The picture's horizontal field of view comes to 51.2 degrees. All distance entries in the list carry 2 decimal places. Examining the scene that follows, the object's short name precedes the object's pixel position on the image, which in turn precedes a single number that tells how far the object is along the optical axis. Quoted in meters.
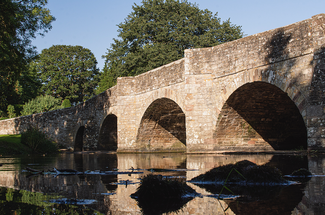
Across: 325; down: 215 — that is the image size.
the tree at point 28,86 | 36.91
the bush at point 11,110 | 35.16
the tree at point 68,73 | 39.75
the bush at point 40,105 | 32.91
